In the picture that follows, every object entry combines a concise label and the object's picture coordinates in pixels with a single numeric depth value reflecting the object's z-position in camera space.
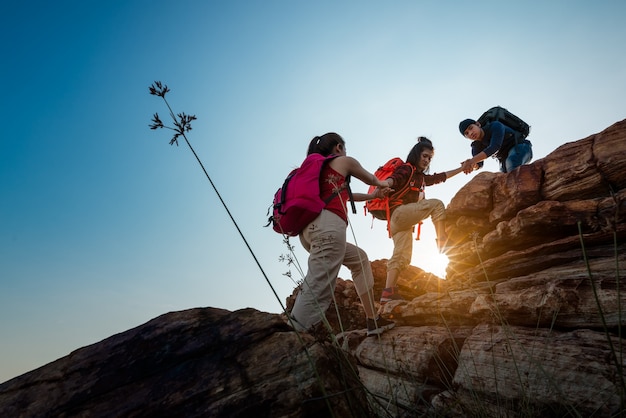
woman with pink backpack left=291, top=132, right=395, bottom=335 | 3.41
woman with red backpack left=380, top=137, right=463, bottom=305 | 6.36
